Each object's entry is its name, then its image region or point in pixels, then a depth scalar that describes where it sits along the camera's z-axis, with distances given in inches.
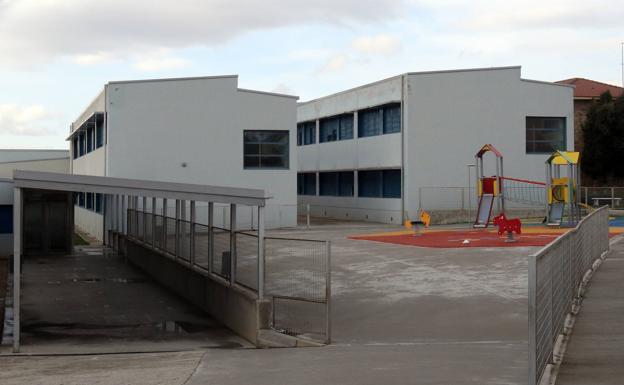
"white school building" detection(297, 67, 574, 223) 1811.0
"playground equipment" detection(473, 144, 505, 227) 1473.9
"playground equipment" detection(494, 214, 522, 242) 1154.0
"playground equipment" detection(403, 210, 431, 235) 1398.4
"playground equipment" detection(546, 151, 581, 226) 1464.1
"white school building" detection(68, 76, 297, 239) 1652.3
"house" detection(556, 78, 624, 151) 2663.6
